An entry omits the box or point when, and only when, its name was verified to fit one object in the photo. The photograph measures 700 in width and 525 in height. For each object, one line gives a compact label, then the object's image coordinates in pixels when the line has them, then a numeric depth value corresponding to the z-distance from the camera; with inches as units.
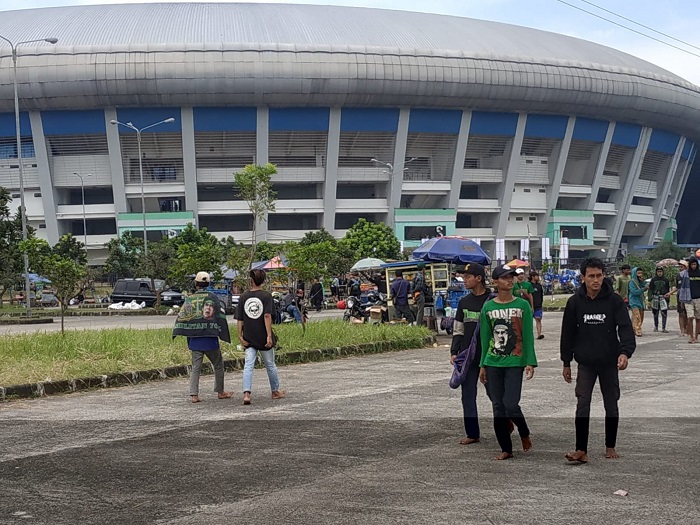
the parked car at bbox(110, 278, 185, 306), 1690.5
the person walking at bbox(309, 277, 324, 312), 1395.2
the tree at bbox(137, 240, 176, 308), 1623.6
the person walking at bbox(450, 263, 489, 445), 319.3
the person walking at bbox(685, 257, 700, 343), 738.2
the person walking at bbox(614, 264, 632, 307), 820.0
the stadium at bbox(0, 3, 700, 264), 2390.5
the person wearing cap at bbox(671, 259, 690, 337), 773.1
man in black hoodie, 285.6
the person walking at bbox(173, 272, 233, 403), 435.2
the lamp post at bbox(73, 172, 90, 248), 2539.4
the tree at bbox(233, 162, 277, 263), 986.1
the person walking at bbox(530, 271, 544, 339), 796.6
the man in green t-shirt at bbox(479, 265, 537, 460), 290.4
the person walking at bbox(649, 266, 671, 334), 854.5
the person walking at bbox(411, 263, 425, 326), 879.1
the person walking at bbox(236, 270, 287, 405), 422.9
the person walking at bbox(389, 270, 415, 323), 884.6
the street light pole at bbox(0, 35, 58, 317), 1344.7
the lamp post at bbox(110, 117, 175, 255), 1897.1
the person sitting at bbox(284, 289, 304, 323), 924.0
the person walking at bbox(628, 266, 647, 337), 812.0
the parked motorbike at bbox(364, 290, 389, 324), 914.7
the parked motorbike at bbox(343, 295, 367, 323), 970.7
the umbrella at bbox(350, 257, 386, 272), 1416.1
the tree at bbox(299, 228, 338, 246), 2134.6
